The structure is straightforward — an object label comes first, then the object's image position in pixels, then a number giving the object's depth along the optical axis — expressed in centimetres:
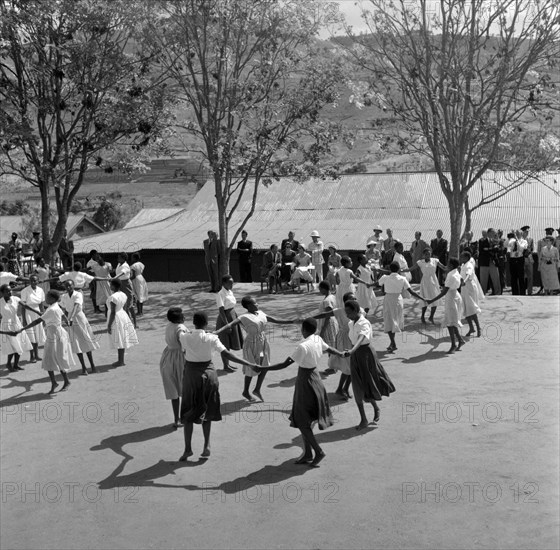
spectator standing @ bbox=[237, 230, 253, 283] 2267
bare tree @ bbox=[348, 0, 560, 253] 1848
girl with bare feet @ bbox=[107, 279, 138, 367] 1438
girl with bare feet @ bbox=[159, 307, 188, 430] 1141
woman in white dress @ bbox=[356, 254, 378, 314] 1739
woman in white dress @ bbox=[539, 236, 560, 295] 1967
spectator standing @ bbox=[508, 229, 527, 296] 2000
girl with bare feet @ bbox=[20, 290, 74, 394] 1307
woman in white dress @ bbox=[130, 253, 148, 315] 1864
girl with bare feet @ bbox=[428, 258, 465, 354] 1474
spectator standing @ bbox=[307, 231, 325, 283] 2147
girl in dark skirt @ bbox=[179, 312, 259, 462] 1005
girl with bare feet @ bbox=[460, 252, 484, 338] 1550
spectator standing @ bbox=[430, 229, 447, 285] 2052
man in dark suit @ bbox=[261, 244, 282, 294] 2102
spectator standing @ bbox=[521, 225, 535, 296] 2041
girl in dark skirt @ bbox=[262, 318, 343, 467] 974
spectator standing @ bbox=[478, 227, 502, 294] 1995
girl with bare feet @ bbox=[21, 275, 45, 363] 1554
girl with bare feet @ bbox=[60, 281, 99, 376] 1406
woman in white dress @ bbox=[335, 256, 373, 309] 1577
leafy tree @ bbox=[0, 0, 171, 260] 1934
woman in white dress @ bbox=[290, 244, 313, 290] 2095
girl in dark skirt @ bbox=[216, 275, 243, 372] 1386
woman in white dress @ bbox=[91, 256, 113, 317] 1891
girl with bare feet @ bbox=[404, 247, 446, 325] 1694
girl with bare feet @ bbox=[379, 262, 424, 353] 1490
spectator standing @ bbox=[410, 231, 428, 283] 2044
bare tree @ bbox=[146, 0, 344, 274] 1978
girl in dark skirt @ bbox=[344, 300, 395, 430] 1088
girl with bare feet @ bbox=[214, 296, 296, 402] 1207
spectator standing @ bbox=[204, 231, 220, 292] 2176
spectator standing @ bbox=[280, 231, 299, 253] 2187
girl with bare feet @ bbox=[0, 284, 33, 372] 1479
